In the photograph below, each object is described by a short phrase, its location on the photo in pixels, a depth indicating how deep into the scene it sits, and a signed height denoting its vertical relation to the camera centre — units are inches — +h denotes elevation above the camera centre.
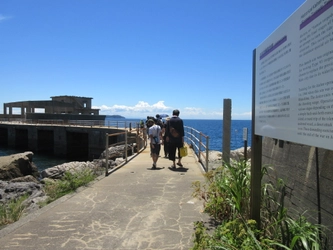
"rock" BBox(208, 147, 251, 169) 412.1 -82.2
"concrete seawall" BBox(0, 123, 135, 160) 1257.4 -119.1
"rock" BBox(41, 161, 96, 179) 503.1 -101.6
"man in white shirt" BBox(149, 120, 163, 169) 363.3 -30.5
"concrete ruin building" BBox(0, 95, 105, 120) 1795.0 +53.5
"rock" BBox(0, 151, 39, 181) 534.9 -102.9
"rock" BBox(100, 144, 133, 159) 561.1 -75.8
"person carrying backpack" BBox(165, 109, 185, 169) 347.3 -18.1
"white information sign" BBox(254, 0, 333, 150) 72.8 +12.0
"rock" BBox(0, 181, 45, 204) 347.3 -98.3
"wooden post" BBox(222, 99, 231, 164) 288.5 -8.3
